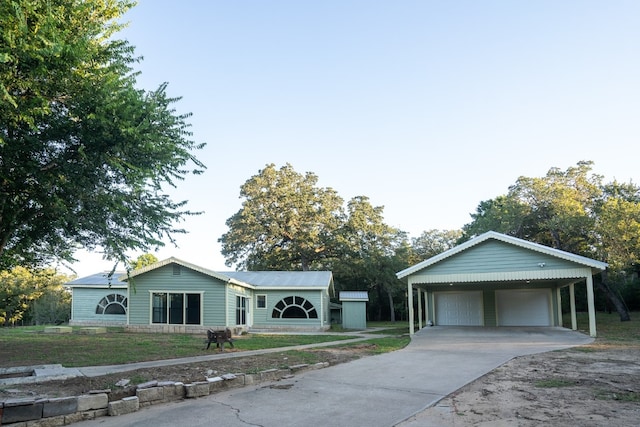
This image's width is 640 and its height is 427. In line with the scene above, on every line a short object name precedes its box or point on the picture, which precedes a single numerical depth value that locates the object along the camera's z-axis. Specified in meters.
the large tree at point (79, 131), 8.36
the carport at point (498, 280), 16.84
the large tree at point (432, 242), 46.94
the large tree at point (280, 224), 39.62
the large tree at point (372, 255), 37.81
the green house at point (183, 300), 22.05
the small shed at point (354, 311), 26.91
